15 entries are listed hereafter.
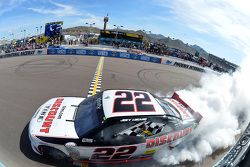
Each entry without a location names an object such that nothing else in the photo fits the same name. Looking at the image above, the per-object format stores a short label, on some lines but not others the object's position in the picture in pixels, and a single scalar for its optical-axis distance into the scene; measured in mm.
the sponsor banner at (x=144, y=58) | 21642
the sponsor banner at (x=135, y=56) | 21382
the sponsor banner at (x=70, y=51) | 19804
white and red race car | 3894
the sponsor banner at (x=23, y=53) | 18557
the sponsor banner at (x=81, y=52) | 20221
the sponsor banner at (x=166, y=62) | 21907
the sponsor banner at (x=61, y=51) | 19386
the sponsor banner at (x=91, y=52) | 20300
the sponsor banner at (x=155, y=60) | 21743
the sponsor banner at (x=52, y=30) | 27878
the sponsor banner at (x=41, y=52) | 18910
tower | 51516
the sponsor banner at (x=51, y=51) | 19195
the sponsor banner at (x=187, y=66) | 21969
